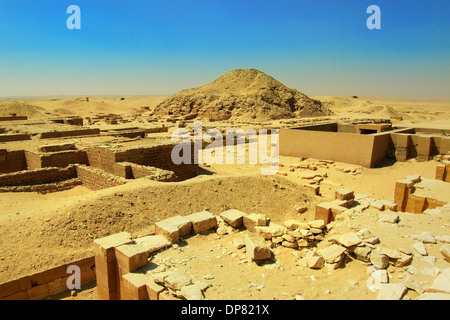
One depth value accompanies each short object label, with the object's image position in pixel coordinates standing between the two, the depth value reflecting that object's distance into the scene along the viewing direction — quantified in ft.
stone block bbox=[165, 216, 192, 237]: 18.02
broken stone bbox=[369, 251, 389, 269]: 14.16
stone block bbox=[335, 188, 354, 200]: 23.35
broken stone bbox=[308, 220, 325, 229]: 18.04
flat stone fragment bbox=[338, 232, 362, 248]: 15.46
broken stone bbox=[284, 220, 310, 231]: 18.29
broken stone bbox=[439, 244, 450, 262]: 14.42
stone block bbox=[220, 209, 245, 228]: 19.57
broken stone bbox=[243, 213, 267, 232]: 19.02
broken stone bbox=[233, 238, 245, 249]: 16.92
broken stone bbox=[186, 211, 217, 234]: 18.67
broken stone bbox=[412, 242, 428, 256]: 14.97
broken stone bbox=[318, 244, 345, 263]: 14.90
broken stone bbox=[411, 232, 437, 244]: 16.01
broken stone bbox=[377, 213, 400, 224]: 18.86
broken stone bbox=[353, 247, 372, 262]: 14.93
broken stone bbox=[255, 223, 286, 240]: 17.92
